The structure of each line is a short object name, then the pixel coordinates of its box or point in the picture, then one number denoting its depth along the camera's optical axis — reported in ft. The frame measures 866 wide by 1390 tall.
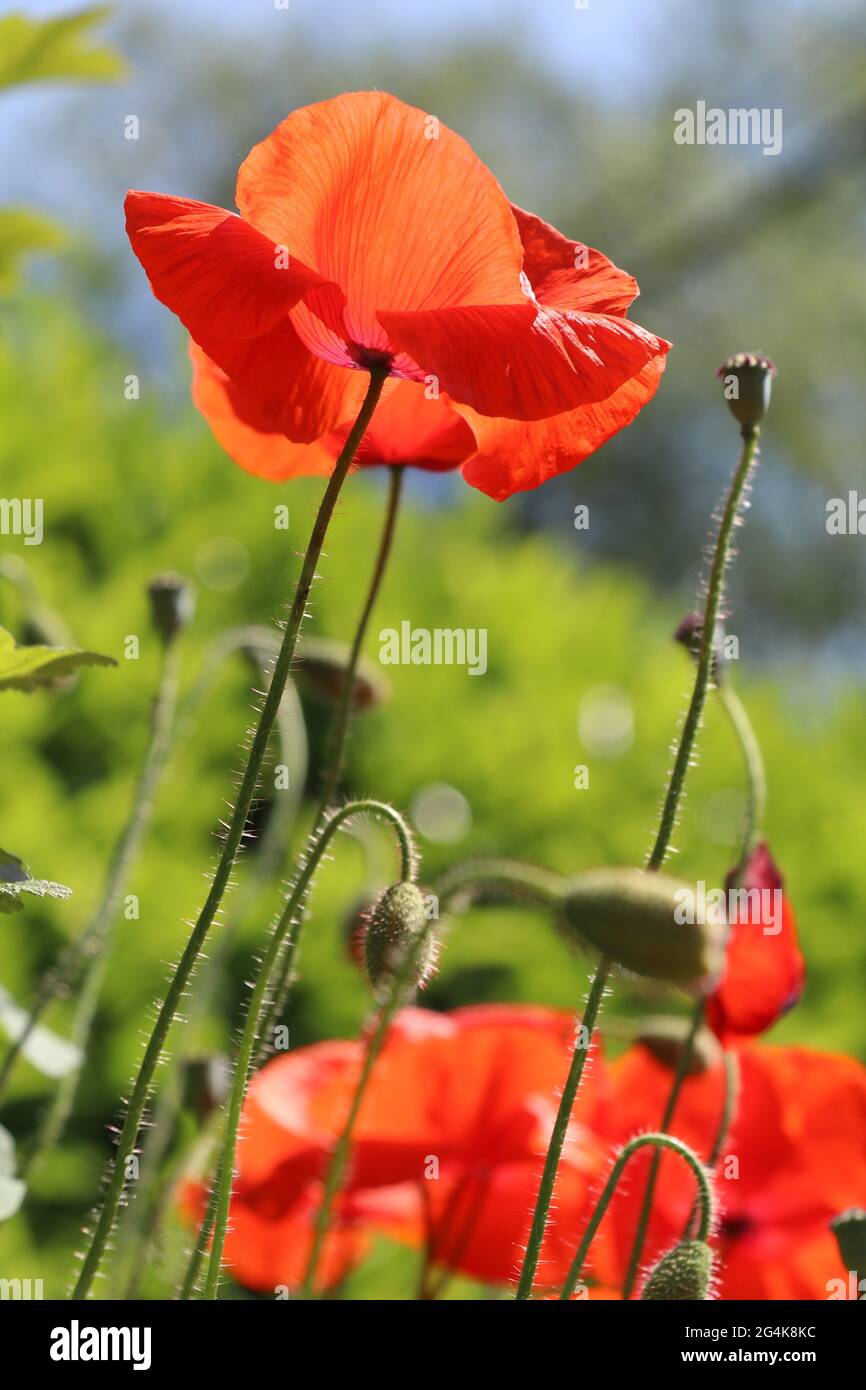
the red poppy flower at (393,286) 1.71
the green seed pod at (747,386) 1.78
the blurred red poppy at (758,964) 1.89
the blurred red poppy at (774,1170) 2.00
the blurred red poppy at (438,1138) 2.01
